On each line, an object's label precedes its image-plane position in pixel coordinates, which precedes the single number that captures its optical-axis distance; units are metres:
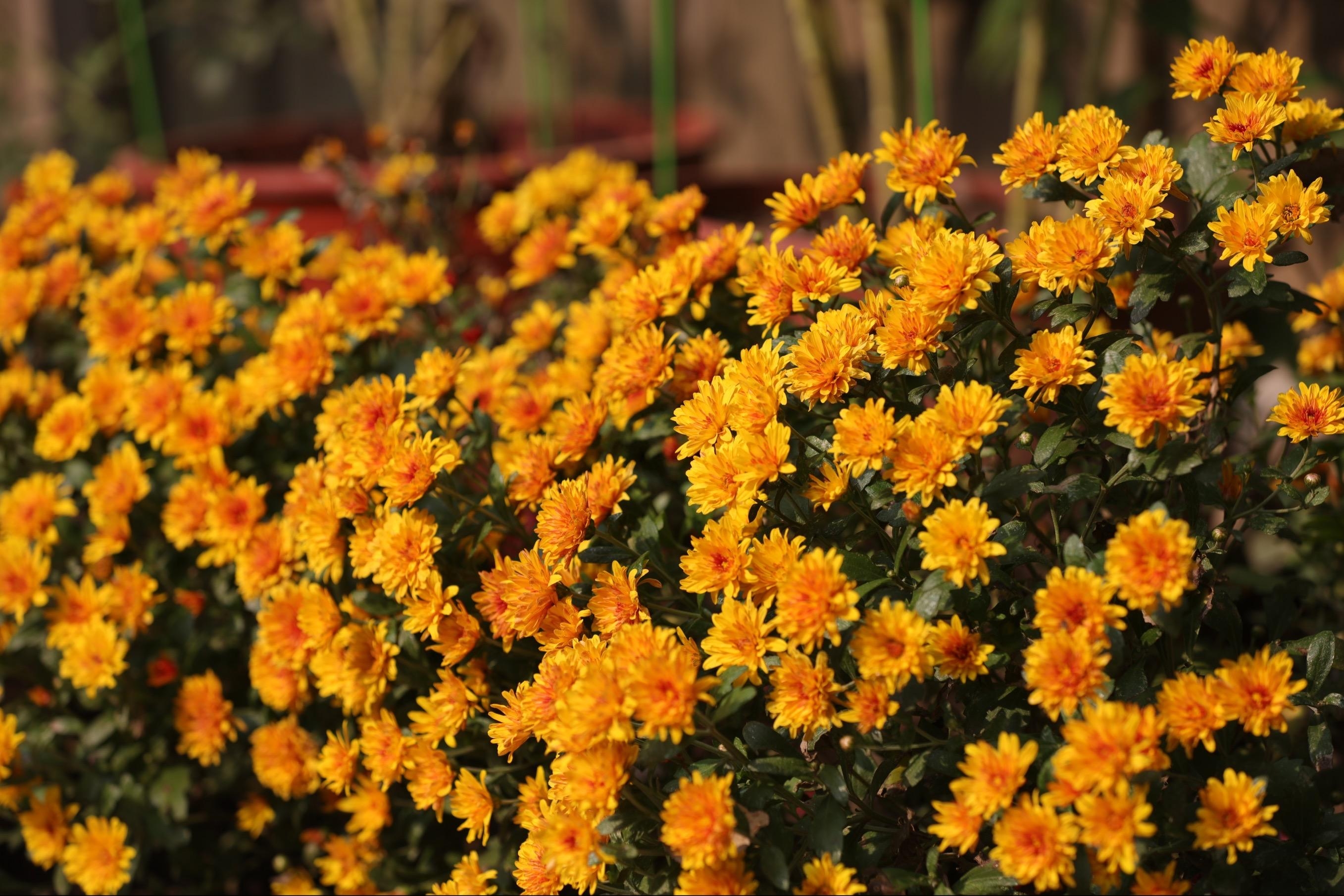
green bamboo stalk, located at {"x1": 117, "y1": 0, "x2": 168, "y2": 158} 3.38
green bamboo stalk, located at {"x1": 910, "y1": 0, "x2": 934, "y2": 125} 2.03
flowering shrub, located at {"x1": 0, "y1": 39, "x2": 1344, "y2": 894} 0.96
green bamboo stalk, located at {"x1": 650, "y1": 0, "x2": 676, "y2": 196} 2.70
